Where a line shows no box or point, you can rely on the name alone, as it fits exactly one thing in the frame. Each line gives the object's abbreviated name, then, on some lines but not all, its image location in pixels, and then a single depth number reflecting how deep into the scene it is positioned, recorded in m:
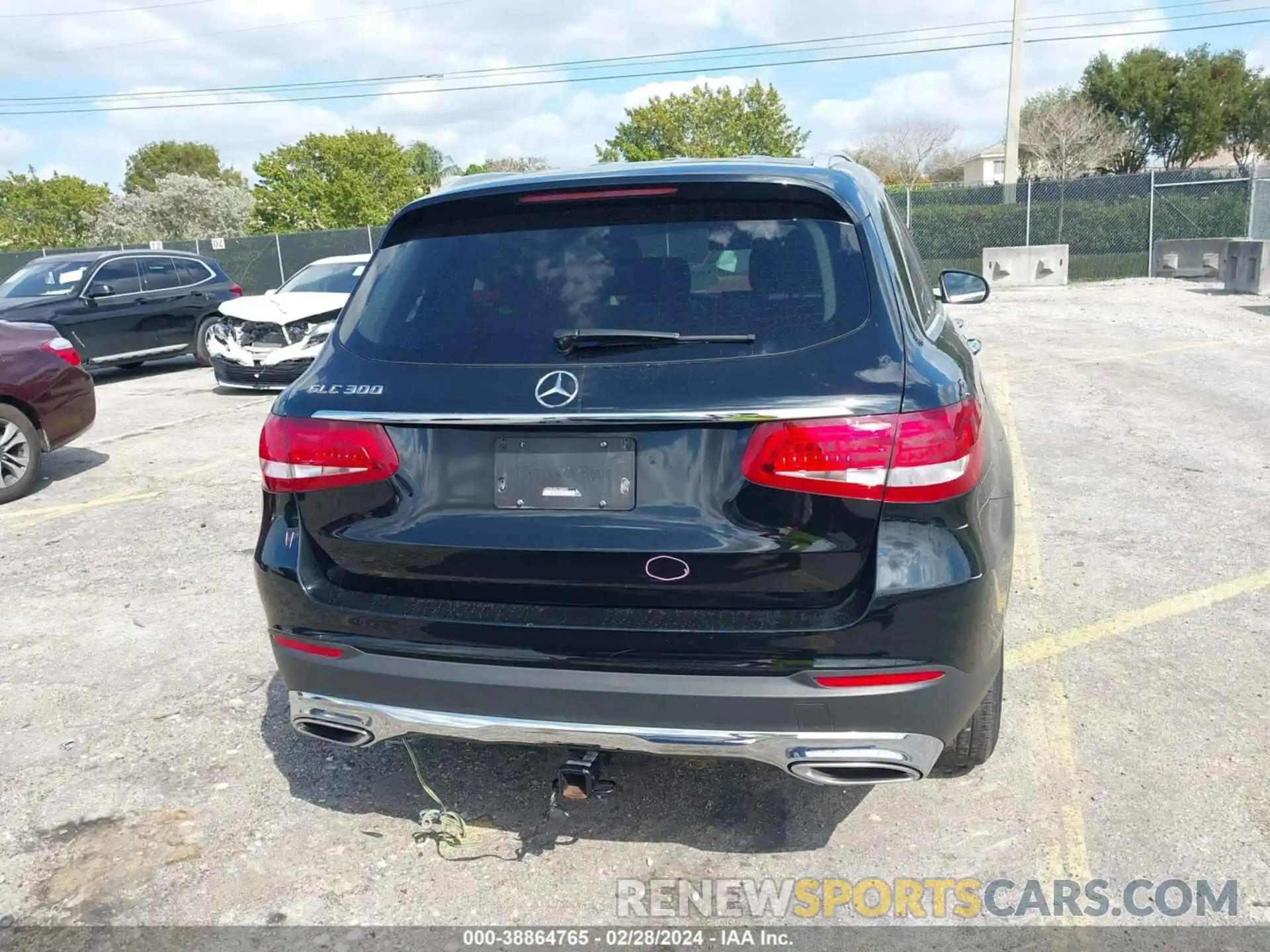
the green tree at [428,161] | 75.12
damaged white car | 11.58
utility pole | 27.33
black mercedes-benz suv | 2.44
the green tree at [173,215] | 47.75
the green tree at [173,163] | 77.88
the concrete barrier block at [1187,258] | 20.97
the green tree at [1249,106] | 51.53
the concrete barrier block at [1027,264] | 21.89
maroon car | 7.30
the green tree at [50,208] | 50.44
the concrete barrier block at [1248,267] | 17.28
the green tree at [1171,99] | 50.03
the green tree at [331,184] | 42.66
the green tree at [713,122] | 46.19
